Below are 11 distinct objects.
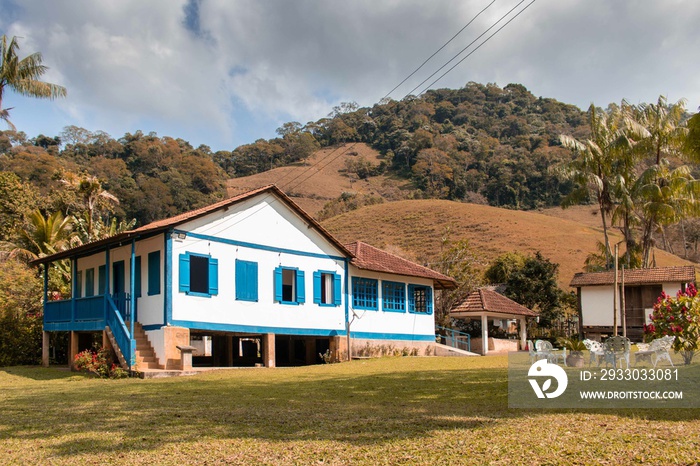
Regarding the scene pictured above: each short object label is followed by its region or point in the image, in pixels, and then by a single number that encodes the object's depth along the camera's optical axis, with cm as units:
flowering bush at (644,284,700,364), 1417
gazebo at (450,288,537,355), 2953
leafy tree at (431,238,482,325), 3506
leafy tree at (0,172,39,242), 4154
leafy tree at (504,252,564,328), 3756
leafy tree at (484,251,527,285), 4495
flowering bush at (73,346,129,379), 1785
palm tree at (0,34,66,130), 2341
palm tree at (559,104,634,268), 3466
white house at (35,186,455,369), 1961
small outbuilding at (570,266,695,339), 3234
